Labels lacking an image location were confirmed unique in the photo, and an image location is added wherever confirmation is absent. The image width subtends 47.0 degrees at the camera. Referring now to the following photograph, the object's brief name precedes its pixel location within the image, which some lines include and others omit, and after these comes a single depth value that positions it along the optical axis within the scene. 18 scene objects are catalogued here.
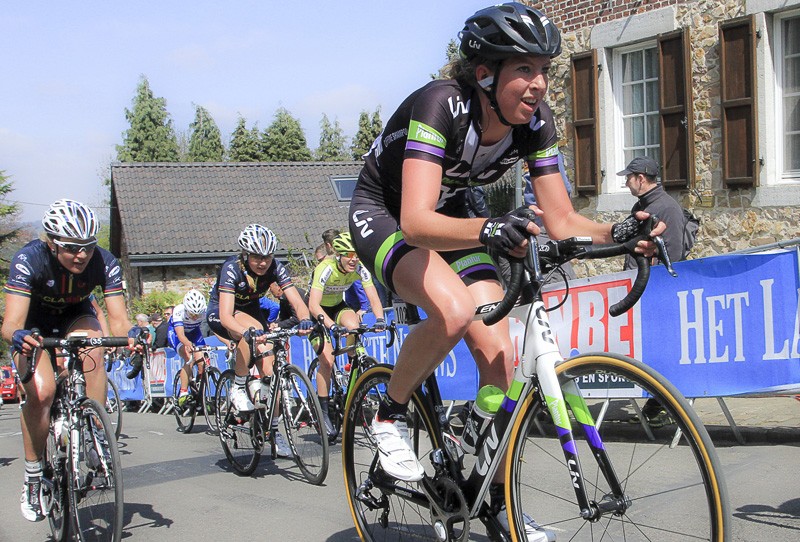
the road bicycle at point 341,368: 7.98
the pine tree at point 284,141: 67.44
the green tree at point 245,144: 68.00
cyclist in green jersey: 8.87
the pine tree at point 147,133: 74.88
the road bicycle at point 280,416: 7.25
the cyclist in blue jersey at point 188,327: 13.41
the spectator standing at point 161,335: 17.30
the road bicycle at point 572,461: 2.87
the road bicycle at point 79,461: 5.02
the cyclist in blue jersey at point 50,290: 5.60
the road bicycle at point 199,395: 10.90
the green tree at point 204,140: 79.62
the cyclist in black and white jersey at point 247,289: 7.88
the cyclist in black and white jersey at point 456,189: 3.51
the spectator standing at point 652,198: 8.19
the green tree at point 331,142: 81.50
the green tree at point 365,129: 72.19
